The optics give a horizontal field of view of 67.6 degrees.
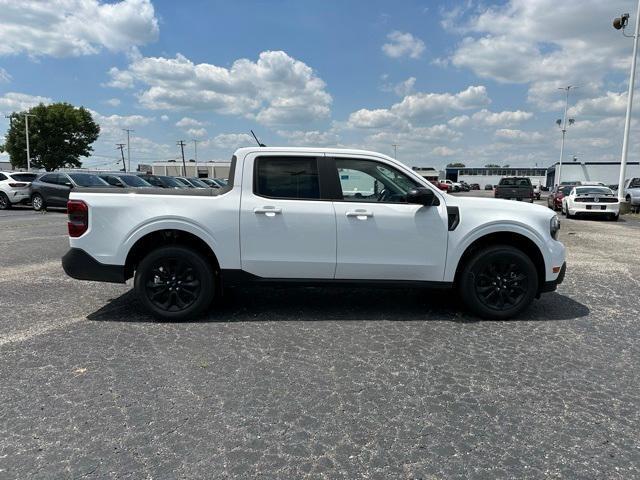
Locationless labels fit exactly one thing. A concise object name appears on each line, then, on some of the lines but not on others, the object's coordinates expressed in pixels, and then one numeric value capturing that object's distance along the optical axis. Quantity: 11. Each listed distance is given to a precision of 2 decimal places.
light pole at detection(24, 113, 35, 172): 61.34
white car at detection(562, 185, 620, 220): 18.86
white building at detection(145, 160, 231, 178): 107.46
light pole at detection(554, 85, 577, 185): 54.53
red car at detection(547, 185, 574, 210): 25.08
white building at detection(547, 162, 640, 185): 77.15
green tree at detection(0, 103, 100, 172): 65.00
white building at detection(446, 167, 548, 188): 113.62
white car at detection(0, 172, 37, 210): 21.56
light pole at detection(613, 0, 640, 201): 22.23
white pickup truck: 5.01
